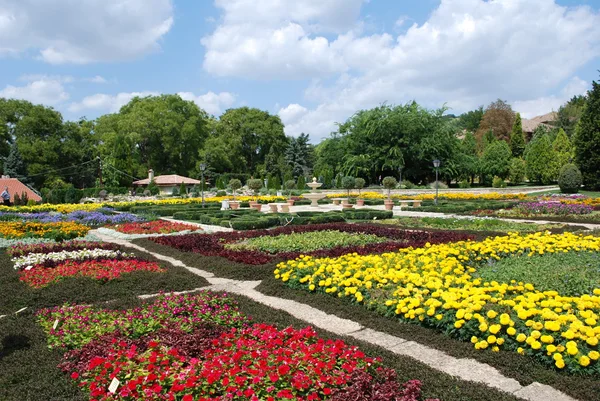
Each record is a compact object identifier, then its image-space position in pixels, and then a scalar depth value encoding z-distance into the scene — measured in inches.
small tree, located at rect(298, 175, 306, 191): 1605.6
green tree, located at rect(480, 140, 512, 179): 1766.7
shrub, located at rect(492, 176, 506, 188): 1621.6
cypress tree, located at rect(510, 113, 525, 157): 2071.9
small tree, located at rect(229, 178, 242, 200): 1466.5
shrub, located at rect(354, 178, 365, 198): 1392.7
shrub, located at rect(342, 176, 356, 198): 1346.9
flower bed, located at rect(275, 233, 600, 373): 148.1
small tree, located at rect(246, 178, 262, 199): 1469.0
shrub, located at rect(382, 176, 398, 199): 1187.5
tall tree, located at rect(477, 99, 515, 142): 2347.4
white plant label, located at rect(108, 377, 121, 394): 118.6
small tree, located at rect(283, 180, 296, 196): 1558.8
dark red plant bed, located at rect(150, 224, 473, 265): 330.3
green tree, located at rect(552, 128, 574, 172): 1649.9
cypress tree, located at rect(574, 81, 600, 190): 1252.5
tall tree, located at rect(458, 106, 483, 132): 2982.3
